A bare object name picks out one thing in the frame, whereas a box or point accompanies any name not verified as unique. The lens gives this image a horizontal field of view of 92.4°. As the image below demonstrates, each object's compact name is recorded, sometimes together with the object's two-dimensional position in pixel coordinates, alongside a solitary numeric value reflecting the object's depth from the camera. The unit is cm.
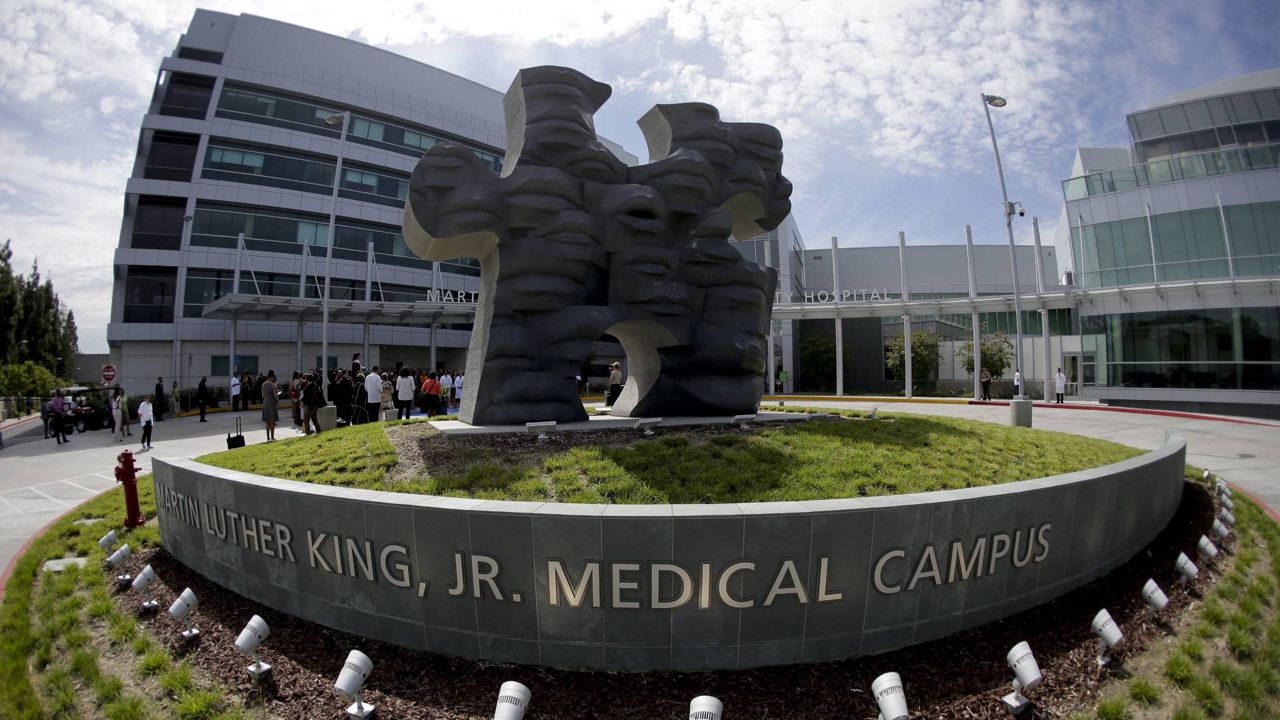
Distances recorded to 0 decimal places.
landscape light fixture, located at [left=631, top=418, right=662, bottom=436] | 1054
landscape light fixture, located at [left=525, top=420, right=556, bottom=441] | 1034
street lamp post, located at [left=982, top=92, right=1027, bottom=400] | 2587
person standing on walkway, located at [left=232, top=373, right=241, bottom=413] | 2766
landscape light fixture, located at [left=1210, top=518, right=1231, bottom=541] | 853
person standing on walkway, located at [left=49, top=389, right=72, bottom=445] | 2045
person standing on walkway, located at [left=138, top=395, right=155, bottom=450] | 1820
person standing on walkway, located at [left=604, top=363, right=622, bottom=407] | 1852
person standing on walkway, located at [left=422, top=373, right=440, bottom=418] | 1850
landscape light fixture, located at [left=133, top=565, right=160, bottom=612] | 670
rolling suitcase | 1416
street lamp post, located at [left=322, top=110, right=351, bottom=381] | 2467
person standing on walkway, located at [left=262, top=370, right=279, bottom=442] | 1725
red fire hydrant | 991
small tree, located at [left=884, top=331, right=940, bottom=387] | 4409
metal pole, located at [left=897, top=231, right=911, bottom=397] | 3325
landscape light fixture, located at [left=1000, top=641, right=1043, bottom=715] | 438
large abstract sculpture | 1122
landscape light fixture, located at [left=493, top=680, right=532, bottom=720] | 390
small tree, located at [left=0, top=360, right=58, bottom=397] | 3481
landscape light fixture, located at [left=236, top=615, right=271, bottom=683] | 504
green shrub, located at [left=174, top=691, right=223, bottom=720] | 466
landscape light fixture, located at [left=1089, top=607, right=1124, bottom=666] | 508
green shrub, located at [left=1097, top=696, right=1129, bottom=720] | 454
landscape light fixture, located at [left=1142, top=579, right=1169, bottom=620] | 595
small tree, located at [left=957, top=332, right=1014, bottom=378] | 4153
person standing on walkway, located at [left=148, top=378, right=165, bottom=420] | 2658
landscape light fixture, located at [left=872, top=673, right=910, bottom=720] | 392
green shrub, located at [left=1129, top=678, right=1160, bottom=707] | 480
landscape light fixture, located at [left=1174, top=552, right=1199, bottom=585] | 692
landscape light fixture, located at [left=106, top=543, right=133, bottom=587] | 798
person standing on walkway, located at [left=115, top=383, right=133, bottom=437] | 2047
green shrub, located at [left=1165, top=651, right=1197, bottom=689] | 506
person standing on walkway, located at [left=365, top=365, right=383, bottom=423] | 1656
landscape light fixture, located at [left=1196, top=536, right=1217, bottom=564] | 771
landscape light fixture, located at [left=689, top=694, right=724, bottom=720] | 368
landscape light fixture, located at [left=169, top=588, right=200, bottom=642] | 584
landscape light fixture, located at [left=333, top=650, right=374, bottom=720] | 433
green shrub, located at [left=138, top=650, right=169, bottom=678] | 541
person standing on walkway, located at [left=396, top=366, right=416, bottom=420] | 1736
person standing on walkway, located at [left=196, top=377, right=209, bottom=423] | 2566
